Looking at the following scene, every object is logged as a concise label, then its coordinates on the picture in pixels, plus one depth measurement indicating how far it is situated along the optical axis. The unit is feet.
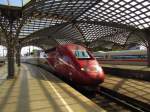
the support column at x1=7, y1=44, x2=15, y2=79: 36.78
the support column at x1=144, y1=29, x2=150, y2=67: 56.53
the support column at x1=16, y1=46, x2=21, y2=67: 84.32
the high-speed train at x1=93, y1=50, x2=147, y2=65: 62.32
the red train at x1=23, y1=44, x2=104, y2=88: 27.15
